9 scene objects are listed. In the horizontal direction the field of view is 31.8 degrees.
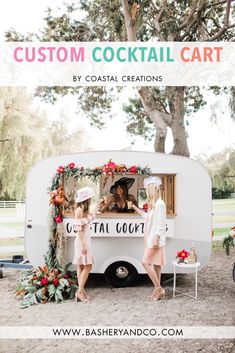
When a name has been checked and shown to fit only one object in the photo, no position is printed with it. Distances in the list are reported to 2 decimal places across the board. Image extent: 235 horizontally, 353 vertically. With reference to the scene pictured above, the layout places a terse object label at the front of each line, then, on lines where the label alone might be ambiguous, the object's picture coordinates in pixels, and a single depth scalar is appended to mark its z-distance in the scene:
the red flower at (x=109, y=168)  4.32
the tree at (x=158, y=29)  7.67
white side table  4.16
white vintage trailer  4.48
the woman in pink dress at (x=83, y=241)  4.09
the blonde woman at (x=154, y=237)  4.11
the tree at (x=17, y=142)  8.55
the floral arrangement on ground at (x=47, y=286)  4.15
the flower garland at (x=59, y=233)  4.29
